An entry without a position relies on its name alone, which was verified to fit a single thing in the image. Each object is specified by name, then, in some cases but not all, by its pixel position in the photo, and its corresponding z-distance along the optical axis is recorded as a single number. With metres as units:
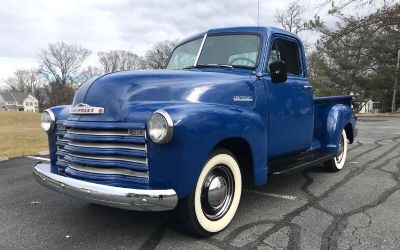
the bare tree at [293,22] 36.31
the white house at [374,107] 42.85
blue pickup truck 3.46
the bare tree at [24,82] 101.78
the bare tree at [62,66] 73.12
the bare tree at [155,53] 46.35
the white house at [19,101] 100.62
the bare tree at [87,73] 72.56
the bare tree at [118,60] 70.88
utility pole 36.66
